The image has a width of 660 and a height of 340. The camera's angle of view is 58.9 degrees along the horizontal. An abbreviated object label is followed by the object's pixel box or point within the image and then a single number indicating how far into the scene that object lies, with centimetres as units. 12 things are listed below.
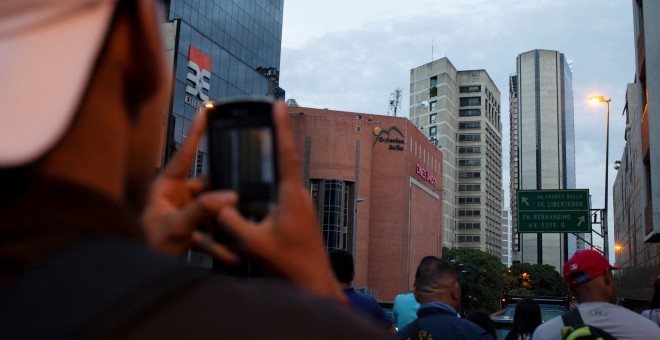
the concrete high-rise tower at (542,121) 16160
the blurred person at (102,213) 67
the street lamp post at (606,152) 2484
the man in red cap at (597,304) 353
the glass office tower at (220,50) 3647
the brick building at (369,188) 6247
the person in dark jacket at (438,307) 392
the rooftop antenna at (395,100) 9969
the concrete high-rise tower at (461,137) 11125
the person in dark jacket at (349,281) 459
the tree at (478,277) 7562
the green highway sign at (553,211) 2395
